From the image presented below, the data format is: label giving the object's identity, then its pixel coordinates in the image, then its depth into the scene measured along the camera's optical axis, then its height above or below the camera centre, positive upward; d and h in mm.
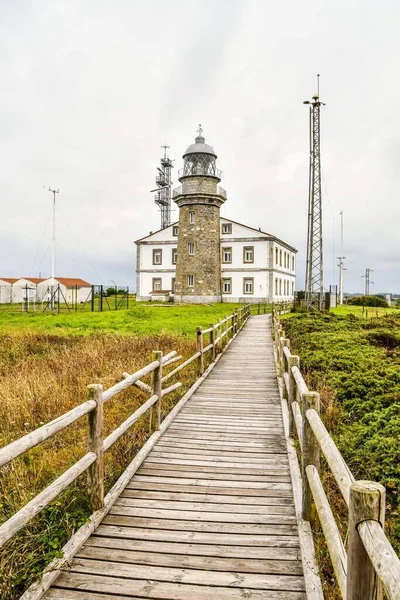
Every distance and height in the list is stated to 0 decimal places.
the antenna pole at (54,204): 35422 +7495
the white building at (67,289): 51072 +916
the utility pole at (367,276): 65625 +3487
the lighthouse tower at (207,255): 35812 +4204
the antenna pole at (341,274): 44238 +2692
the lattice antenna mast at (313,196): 27156 +6400
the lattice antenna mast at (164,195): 54750 +12778
